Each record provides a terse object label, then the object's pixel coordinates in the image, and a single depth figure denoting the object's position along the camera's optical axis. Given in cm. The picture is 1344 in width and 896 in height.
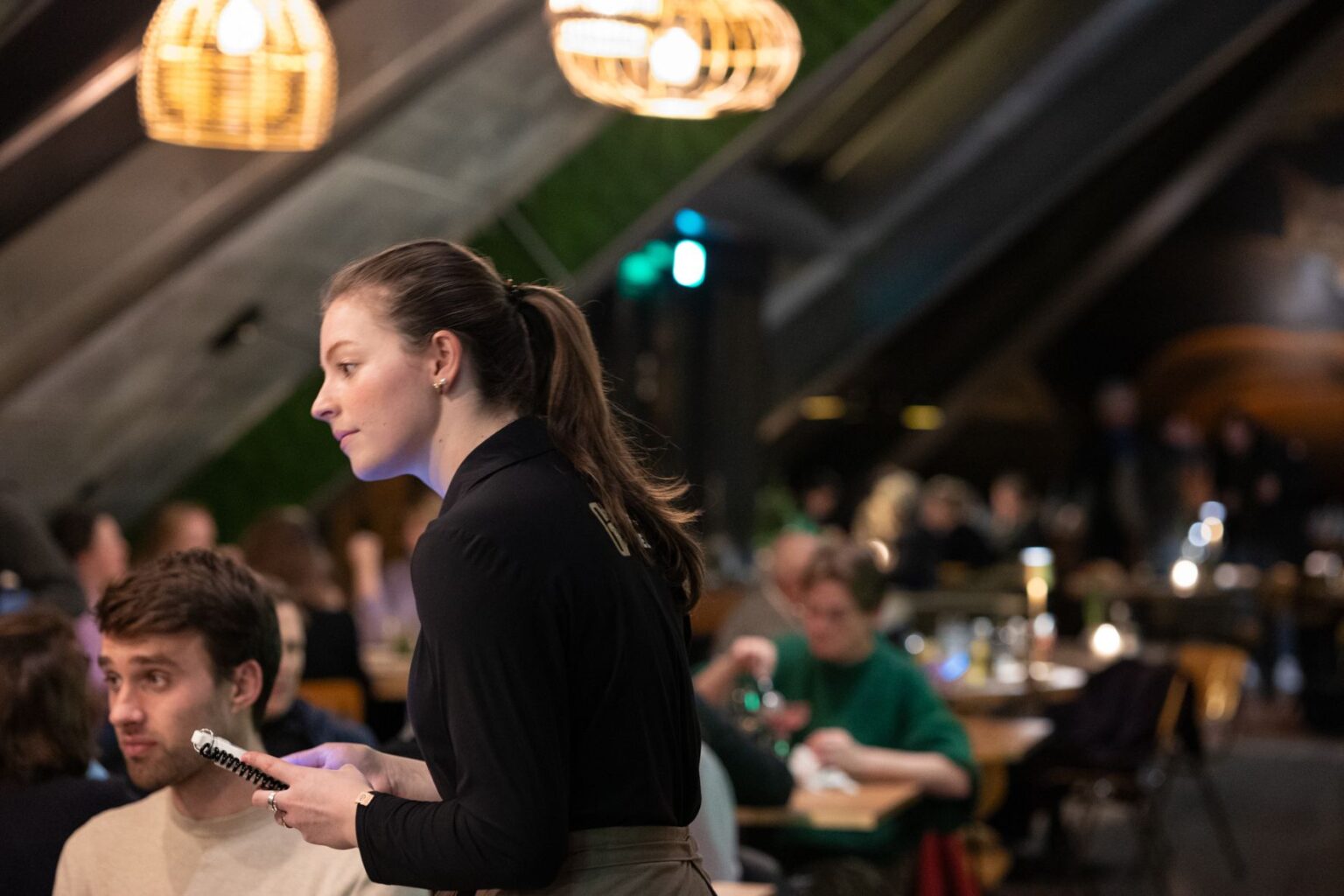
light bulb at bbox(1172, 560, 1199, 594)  1245
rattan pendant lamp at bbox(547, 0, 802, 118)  543
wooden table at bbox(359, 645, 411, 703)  723
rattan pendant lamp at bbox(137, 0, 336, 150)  465
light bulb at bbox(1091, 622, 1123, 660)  836
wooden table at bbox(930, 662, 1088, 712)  680
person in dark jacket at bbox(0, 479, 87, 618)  536
